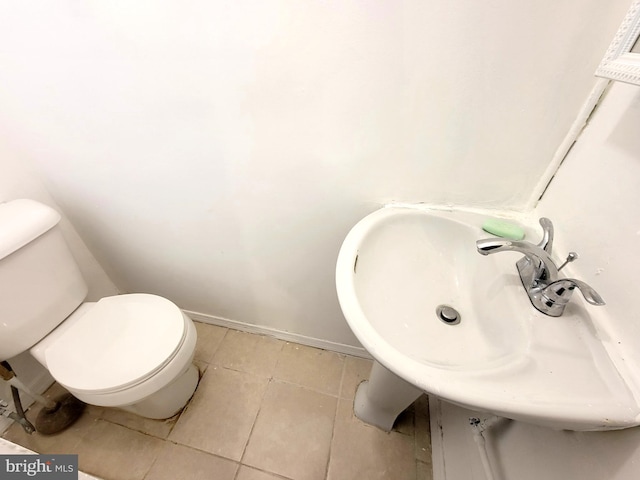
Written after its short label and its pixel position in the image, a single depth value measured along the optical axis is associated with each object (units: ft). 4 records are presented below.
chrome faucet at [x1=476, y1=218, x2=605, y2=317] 1.64
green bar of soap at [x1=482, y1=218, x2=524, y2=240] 2.18
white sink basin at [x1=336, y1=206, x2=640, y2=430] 1.32
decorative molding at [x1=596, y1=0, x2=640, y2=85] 1.32
